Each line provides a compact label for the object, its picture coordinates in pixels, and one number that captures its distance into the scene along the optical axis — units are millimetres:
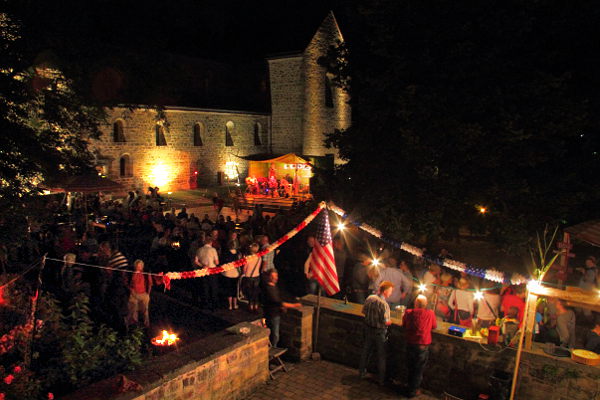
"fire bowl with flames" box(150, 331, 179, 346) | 8062
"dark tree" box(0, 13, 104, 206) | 10961
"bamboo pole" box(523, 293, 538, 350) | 6938
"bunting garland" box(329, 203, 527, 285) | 7637
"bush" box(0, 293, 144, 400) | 5667
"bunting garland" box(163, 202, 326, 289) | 7910
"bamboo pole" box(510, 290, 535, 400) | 6691
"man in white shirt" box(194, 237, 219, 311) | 10086
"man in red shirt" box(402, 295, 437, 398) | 7340
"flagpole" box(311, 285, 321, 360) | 8805
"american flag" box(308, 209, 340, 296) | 8859
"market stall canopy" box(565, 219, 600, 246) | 8793
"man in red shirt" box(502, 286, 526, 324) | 8219
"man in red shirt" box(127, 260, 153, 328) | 8781
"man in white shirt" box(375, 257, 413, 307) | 9438
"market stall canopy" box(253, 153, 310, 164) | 29205
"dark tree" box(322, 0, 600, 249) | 11805
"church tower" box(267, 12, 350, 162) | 33594
